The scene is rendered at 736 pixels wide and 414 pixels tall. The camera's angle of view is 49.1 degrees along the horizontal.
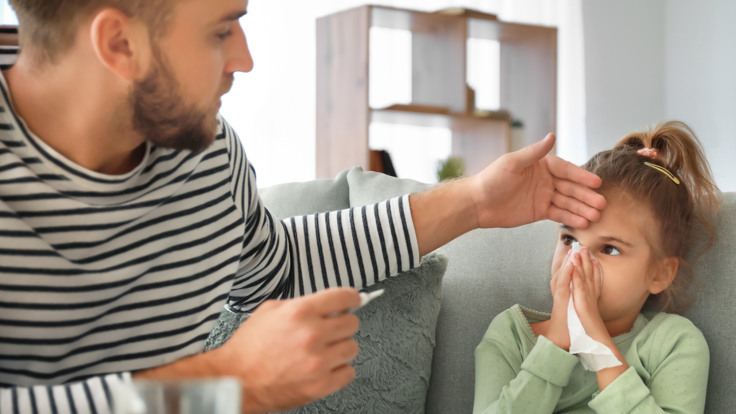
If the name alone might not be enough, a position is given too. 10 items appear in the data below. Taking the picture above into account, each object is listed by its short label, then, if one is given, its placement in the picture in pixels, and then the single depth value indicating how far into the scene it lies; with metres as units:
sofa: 1.35
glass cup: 0.46
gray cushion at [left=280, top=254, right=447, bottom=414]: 1.43
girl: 1.27
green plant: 3.98
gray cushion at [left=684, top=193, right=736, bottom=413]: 1.30
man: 0.90
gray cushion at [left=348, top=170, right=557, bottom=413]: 1.49
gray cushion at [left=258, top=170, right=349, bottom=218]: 1.79
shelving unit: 3.81
